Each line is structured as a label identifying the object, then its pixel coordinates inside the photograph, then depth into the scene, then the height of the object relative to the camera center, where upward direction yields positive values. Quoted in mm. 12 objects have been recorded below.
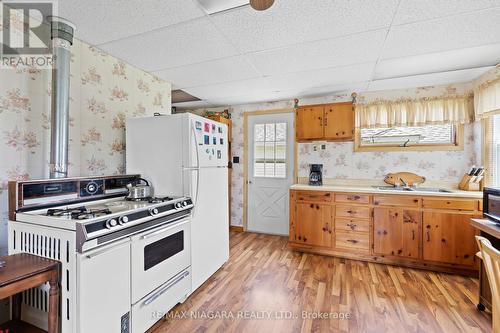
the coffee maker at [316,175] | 3529 -143
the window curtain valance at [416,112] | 2883 +767
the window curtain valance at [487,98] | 2334 +778
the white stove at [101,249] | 1215 -532
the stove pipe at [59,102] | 1659 +478
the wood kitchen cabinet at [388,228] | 2482 -764
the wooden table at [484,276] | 1758 -929
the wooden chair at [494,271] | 1027 -495
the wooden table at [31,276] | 1060 -562
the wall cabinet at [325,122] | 3230 +661
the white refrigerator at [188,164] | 2061 +11
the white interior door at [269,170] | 3873 -80
